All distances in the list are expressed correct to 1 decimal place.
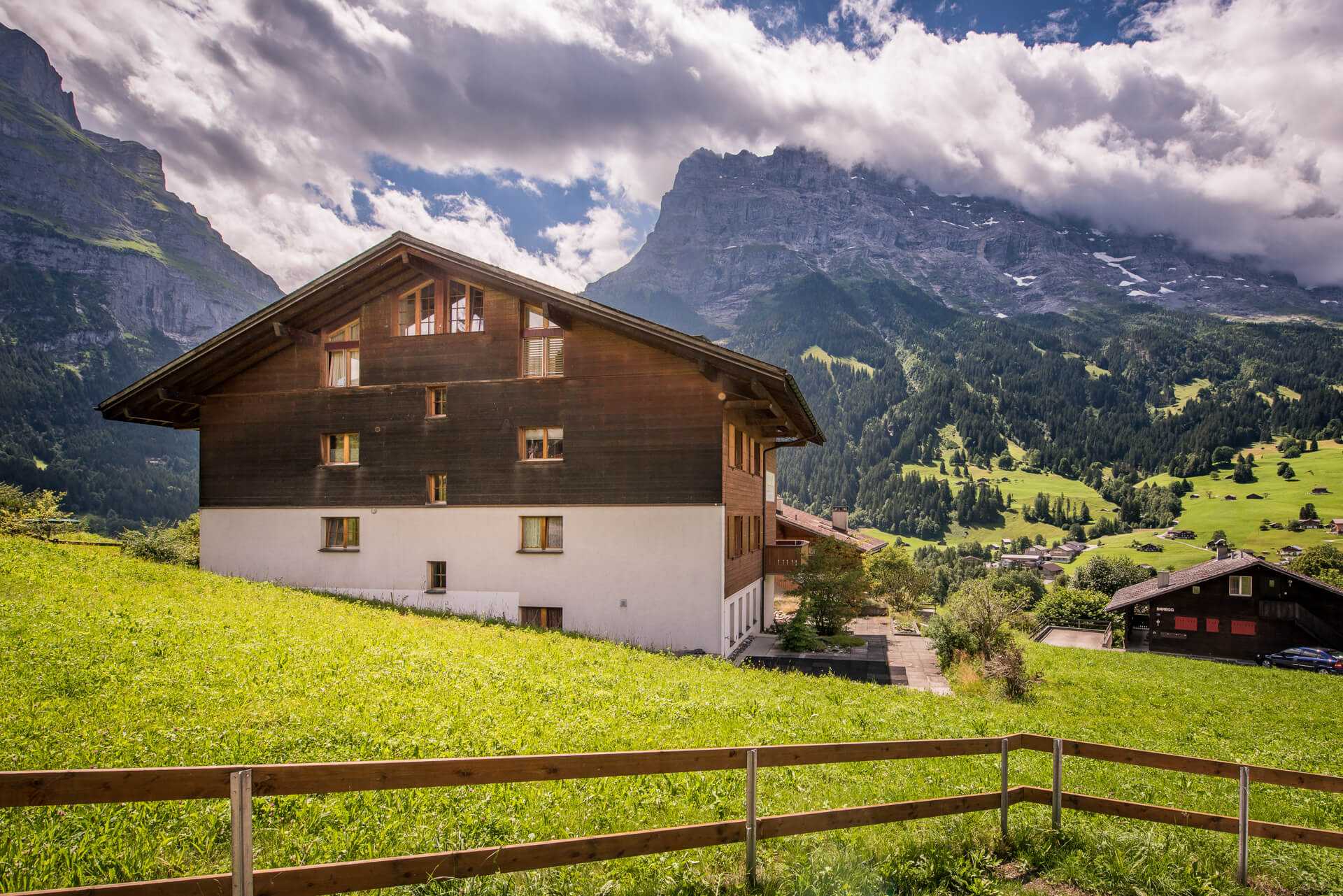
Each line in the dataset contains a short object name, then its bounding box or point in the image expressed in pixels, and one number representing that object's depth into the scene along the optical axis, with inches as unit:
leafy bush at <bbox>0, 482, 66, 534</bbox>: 973.8
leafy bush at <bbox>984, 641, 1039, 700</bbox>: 793.6
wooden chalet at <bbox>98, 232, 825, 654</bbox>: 866.1
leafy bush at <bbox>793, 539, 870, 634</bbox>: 1090.1
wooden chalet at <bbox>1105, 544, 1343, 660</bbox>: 2137.1
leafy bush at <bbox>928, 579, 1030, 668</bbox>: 878.4
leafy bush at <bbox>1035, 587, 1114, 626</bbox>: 2881.4
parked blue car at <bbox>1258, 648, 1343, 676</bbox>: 2018.9
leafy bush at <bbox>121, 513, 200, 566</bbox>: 949.2
